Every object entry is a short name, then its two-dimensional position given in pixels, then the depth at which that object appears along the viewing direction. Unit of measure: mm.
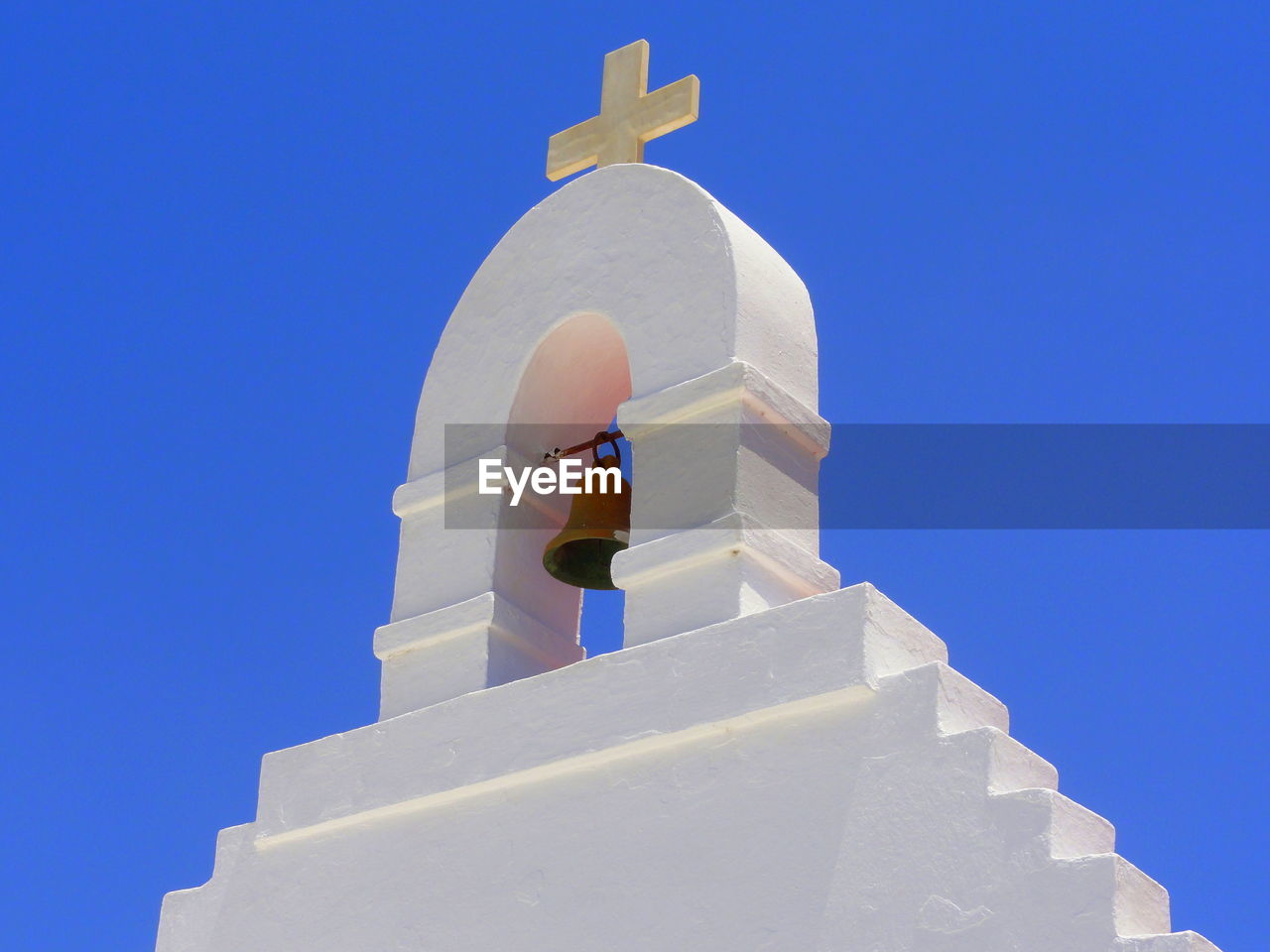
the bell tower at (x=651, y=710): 3980
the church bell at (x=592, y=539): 5277
